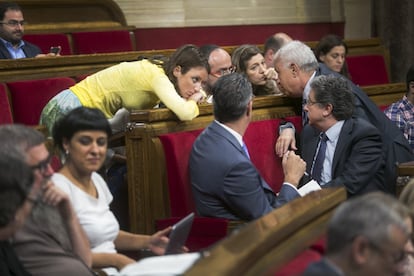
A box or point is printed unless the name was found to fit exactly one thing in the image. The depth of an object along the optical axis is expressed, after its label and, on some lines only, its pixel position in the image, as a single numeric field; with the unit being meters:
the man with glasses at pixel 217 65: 8.36
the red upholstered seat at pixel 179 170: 6.67
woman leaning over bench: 7.16
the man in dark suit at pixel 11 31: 10.04
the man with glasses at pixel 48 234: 4.59
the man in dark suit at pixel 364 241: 3.42
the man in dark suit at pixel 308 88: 7.74
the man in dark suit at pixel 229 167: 6.32
